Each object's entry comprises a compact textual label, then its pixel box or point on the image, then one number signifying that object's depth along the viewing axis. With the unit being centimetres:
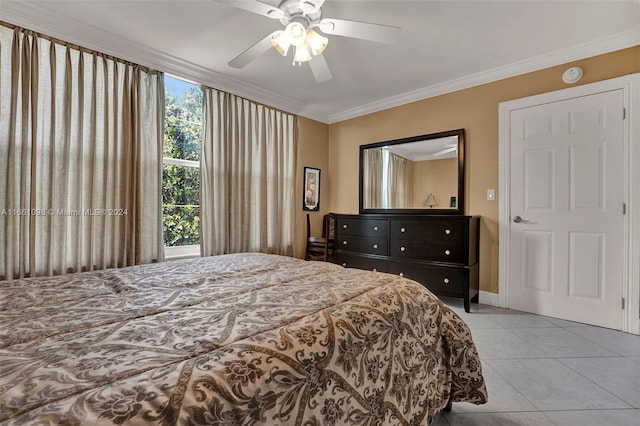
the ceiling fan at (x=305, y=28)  180
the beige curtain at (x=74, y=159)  212
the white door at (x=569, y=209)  250
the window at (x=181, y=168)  308
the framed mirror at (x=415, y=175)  342
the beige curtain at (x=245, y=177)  322
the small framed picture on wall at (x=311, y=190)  435
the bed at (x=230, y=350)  54
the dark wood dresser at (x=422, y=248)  297
